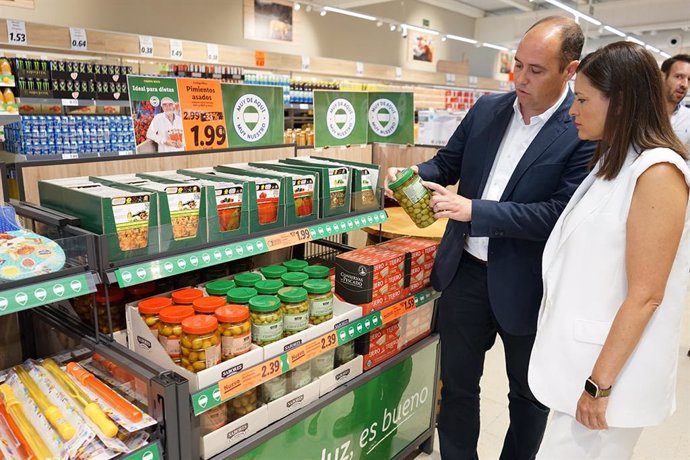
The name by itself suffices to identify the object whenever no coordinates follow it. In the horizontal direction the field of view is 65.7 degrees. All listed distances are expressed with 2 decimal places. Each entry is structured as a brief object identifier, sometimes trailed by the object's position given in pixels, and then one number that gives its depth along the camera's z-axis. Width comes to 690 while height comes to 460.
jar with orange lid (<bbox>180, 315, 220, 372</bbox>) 1.50
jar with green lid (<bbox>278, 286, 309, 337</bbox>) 1.78
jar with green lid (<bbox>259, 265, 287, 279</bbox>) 2.02
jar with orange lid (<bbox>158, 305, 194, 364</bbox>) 1.56
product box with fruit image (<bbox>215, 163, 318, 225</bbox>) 1.92
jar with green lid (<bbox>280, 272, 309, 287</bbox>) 1.92
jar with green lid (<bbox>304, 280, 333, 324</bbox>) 1.88
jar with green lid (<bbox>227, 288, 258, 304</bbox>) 1.73
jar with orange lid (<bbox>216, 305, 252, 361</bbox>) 1.59
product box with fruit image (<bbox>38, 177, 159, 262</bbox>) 1.41
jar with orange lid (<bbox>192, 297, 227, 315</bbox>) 1.63
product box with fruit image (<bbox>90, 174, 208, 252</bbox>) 1.55
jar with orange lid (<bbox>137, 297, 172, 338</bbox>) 1.61
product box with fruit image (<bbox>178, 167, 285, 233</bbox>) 1.80
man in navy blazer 1.81
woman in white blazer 1.28
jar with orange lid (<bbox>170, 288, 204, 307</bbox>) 1.69
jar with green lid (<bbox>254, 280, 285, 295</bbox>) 1.82
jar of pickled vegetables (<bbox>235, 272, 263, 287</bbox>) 1.89
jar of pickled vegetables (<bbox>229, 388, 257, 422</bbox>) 1.75
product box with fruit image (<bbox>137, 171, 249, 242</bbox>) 1.66
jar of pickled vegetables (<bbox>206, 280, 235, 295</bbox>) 1.81
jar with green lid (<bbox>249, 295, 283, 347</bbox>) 1.68
